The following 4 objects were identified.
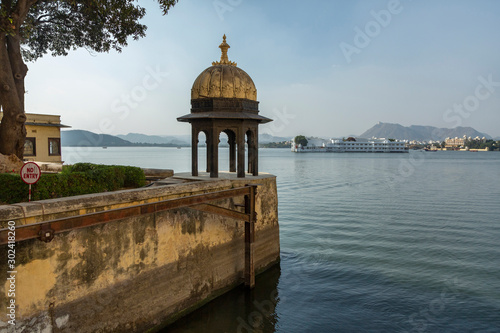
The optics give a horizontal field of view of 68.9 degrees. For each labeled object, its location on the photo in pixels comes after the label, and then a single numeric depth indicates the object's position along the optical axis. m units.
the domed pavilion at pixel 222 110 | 15.60
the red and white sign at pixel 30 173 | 8.85
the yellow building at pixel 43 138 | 27.94
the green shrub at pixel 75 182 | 9.81
